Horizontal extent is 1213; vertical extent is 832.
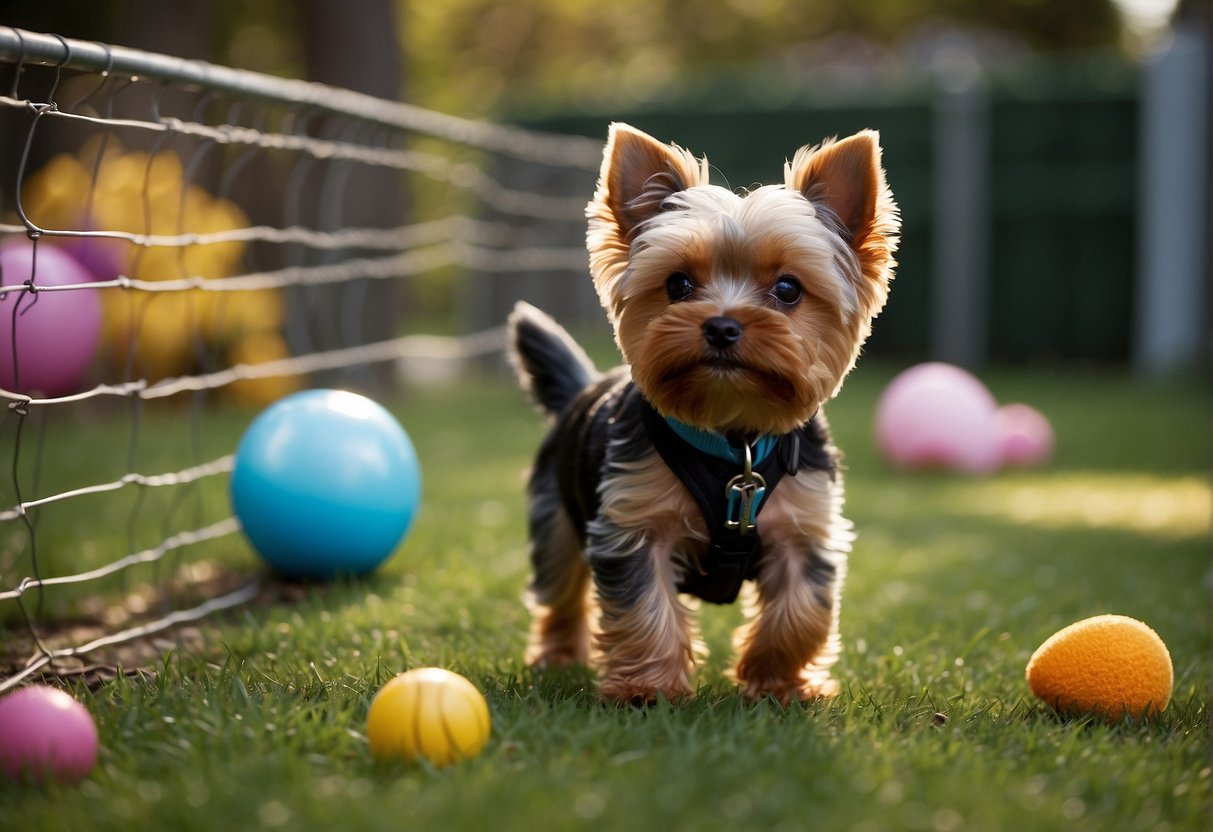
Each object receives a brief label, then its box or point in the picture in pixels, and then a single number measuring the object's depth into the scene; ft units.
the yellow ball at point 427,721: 9.97
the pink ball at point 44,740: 9.69
